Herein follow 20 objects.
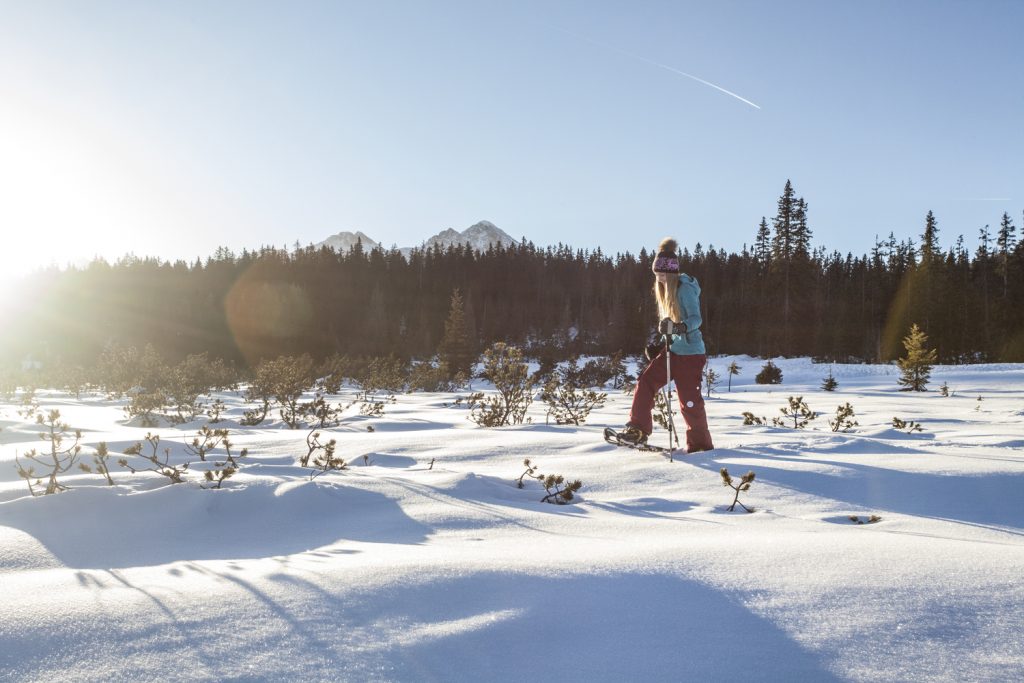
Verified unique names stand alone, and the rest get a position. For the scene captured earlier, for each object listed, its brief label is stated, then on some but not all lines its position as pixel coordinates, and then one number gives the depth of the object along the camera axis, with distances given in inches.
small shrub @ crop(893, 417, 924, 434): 219.0
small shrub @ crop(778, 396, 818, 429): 250.5
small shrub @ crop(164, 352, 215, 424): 350.0
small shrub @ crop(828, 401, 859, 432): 231.1
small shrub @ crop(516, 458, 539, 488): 128.8
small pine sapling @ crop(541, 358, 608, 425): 289.4
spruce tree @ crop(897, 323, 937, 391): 558.6
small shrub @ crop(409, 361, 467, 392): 749.3
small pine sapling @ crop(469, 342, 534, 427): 302.7
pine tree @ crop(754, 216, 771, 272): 2107.5
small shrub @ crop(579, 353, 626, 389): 754.8
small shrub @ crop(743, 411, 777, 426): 261.4
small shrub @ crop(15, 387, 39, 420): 303.3
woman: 180.4
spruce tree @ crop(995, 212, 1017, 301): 1945.1
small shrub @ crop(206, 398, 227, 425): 297.5
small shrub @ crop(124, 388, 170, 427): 302.7
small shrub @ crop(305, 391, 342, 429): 287.6
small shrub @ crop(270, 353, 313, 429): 305.9
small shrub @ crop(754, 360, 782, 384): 786.2
